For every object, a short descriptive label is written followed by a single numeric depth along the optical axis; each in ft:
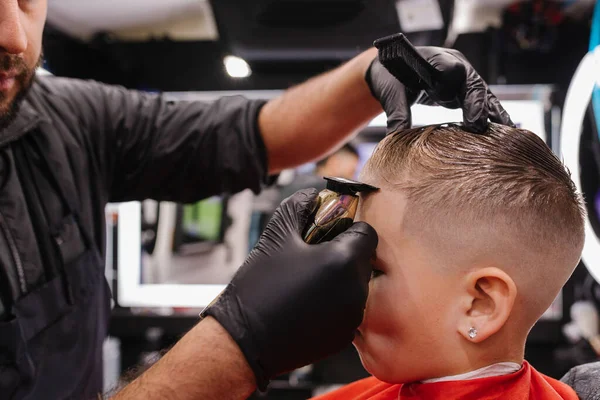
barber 2.83
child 3.12
